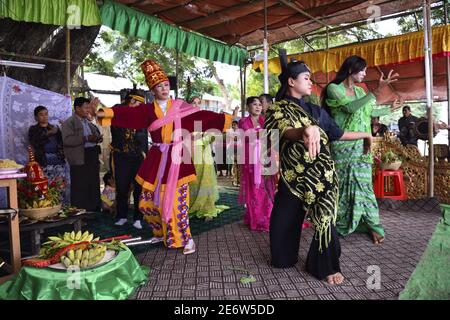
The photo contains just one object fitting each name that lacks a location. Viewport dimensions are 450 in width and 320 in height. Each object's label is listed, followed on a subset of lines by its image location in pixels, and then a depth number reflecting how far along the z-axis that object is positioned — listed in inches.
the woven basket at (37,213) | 131.6
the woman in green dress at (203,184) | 202.5
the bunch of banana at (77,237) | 107.6
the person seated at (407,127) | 303.7
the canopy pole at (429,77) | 192.9
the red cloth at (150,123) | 133.3
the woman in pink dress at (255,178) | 171.8
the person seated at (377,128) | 314.4
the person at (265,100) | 180.7
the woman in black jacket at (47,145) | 176.6
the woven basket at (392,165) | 206.4
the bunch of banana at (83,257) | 93.1
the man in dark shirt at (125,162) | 187.5
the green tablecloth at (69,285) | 87.4
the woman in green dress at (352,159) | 141.9
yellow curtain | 209.5
